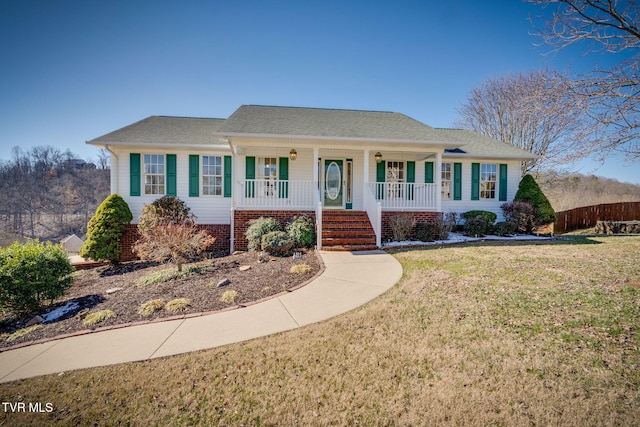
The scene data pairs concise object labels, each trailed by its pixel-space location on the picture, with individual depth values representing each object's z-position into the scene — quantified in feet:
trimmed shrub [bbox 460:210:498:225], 35.69
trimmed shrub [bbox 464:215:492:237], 34.83
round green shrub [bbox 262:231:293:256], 26.63
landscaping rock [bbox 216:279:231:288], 18.92
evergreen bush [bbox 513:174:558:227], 37.78
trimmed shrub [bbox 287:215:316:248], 28.22
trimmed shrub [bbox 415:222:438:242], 32.32
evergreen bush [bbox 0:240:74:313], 17.76
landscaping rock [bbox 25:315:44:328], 16.84
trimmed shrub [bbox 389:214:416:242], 31.81
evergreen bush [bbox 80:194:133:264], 30.14
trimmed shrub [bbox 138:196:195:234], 31.40
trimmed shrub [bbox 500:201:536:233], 37.27
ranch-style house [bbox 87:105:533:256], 31.55
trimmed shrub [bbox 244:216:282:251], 28.53
